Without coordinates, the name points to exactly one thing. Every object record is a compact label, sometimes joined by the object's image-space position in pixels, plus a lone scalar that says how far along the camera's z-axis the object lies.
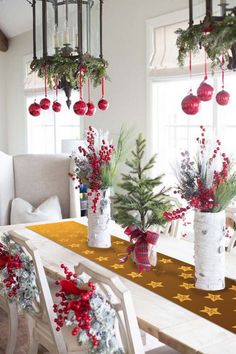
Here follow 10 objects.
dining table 1.64
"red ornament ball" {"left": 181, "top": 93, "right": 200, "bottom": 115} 2.23
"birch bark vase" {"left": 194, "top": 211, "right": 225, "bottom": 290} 2.12
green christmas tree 2.42
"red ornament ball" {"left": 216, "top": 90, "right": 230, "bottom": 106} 2.32
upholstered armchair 4.77
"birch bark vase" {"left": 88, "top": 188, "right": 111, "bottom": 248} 2.87
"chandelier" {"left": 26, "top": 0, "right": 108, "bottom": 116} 2.72
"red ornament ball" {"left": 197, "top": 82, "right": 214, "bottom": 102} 2.16
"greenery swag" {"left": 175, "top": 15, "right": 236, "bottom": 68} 1.71
